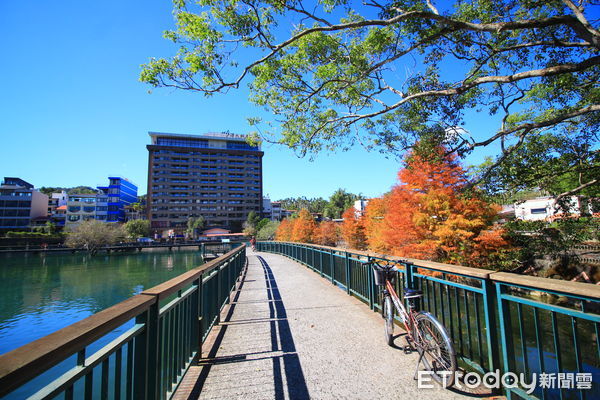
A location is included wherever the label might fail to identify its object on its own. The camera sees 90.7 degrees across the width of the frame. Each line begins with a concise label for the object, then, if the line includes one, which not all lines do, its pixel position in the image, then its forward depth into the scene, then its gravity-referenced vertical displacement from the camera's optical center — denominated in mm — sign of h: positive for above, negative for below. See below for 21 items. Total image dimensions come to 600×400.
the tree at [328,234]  43719 -592
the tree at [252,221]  80738 +3167
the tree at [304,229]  46500 +279
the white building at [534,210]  44469 +2518
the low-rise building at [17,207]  77062 +8044
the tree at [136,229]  79375 +1445
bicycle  3006 -1196
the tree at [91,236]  61375 -235
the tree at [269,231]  61728 -30
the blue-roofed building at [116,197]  91438 +11963
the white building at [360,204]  67062 +5878
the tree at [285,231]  53756 +16
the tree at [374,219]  24591 +1172
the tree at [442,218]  14422 +477
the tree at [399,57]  6270 +4203
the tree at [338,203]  78550 +7486
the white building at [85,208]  84831 +7979
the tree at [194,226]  83625 +1988
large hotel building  89438 +16672
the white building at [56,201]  100762 +11930
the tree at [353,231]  35531 -199
